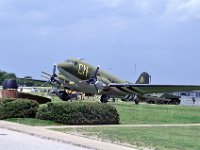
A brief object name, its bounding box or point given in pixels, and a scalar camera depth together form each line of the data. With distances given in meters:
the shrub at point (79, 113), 24.02
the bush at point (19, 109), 25.67
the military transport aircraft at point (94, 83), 51.38
